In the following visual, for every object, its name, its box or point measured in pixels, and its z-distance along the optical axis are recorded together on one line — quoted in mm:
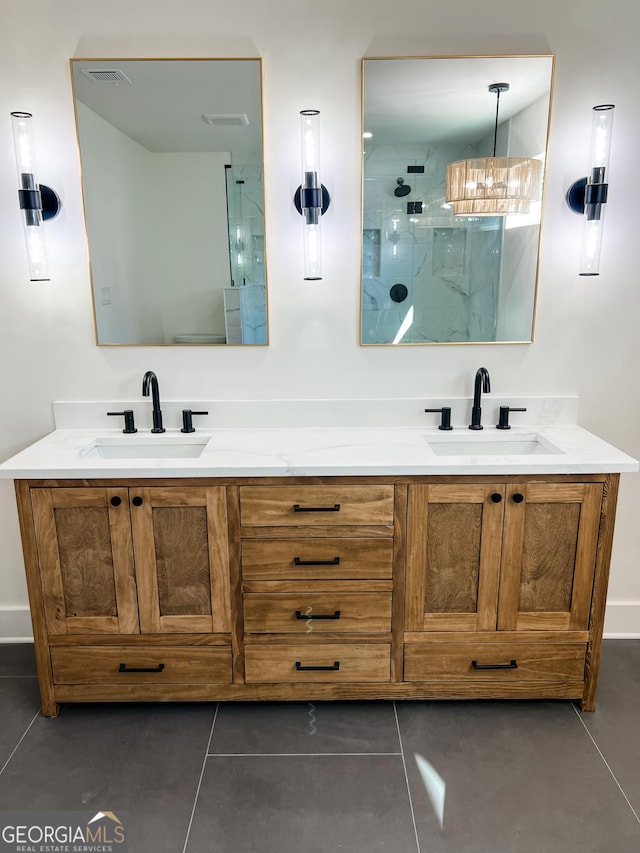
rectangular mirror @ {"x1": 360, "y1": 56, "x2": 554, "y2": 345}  2211
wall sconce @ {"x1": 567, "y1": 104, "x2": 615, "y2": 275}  2207
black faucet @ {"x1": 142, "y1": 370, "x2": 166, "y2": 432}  2310
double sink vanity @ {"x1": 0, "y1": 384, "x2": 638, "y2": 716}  2023
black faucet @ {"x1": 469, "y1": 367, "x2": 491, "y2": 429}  2309
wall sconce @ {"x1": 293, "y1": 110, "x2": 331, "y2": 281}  2223
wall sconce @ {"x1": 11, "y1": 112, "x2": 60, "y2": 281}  2205
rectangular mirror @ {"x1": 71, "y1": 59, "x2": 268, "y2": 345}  2219
